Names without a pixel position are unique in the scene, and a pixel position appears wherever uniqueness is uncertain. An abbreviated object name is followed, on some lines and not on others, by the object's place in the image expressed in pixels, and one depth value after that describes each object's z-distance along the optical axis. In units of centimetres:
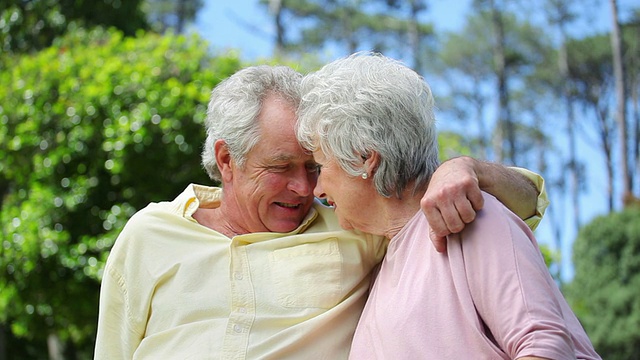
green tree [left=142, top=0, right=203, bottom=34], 3419
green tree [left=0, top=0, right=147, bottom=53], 1040
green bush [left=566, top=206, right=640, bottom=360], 1296
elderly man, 231
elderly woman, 181
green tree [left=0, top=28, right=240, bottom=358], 644
